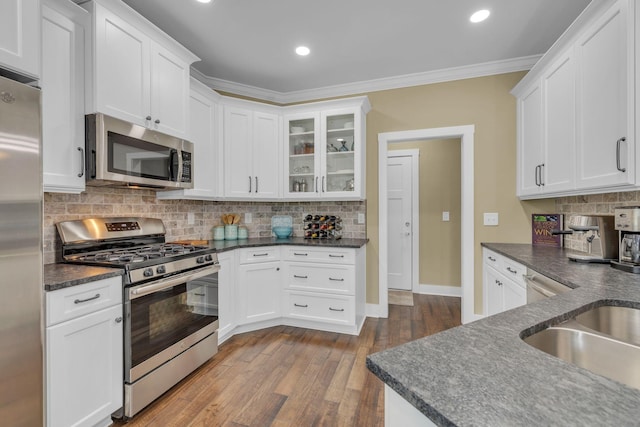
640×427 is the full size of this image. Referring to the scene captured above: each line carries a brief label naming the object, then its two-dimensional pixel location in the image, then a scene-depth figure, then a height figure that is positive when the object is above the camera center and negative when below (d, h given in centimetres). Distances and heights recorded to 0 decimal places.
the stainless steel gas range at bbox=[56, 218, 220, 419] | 175 -57
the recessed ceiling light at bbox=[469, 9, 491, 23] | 223 +150
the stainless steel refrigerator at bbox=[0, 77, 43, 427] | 117 -18
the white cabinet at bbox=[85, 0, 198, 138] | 183 +100
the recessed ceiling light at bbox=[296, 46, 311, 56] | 272 +151
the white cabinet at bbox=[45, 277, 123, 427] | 139 -72
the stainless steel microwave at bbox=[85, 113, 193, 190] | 181 +40
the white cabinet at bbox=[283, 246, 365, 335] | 290 -77
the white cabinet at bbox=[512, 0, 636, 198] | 149 +65
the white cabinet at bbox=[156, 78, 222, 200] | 273 +67
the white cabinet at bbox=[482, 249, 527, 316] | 215 -60
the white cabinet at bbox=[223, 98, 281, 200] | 315 +68
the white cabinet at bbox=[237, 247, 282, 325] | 291 -74
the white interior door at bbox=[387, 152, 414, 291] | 447 -16
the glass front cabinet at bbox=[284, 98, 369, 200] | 318 +66
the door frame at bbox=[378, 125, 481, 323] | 313 +16
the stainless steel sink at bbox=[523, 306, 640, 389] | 80 -40
